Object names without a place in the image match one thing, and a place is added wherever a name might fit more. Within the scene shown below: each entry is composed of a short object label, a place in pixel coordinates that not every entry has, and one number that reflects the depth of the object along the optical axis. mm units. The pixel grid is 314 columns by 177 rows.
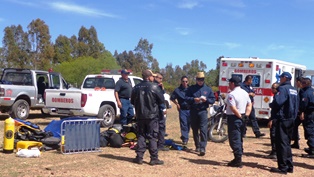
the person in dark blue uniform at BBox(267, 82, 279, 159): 8939
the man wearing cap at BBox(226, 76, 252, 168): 7754
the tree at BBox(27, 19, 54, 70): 47750
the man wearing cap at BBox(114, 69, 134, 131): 10711
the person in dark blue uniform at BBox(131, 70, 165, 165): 7758
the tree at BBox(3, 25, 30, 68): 45544
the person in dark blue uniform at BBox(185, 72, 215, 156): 8961
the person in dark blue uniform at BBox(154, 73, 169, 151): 9156
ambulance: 14711
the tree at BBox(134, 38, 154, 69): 83875
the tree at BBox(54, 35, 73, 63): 57000
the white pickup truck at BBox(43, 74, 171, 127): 12953
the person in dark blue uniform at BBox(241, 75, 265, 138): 11661
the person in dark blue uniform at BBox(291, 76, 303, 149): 9867
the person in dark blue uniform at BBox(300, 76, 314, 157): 9688
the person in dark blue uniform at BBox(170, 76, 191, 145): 10289
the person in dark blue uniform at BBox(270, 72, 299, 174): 7523
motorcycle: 11062
